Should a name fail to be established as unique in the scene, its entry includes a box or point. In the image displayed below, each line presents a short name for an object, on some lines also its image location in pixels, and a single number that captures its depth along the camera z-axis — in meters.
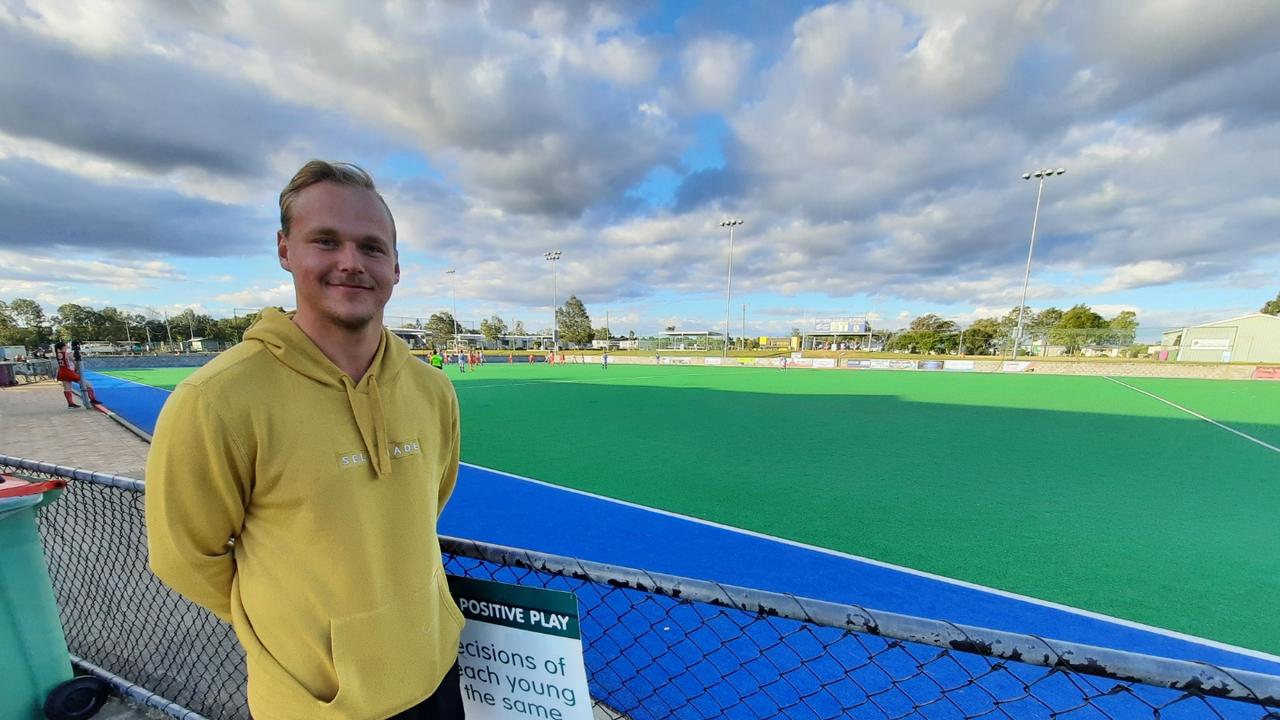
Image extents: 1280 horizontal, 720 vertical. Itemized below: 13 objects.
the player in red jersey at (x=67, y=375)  12.32
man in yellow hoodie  1.08
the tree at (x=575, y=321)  100.50
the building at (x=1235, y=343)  34.91
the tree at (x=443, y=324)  97.75
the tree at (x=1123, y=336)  30.91
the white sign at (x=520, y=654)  1.41
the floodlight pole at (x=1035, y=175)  29.72
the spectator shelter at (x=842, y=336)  82.12
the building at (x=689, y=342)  55.76
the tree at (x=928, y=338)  59.62
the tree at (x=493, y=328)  103.31
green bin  2.04
